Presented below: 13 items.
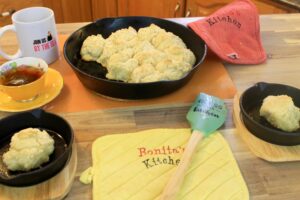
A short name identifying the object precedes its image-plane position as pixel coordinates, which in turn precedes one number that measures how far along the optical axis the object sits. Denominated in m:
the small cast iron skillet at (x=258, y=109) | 0.67
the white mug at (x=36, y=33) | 0.88
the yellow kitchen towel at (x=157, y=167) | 0.58
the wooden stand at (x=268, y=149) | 0.66
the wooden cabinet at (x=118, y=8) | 1.79
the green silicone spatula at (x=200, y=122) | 0.59
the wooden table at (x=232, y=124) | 0.61
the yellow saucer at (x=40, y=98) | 0.77
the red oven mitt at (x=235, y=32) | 0.97
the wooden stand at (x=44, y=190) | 0.57
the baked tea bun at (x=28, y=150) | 0.59
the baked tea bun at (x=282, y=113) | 0.68
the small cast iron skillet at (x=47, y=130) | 0.58
